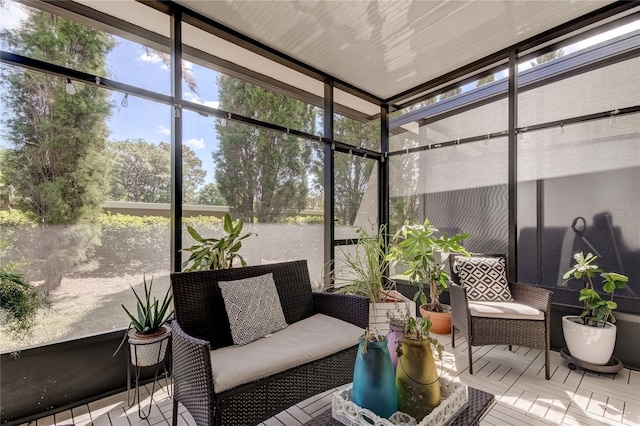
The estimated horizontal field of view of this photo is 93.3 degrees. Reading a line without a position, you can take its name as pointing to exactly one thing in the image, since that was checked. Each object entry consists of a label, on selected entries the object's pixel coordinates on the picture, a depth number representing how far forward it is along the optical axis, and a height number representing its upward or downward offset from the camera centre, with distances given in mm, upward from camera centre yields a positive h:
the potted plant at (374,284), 2770 -713
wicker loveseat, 1495 -822
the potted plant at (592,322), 2420 -934
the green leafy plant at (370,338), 1220 -521
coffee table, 1251 -874
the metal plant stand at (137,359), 1967 -964
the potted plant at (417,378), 1210 -675
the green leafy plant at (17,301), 1877 -558
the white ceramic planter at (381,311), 2732 -910
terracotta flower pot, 3312 -1203
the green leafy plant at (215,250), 2396 -301
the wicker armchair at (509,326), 2474 -954
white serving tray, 1158 -802
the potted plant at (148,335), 1970 -821
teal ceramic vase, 1186 -669
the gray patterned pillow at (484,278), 2877 -650
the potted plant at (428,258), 3094 -480
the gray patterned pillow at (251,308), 1939 -644
